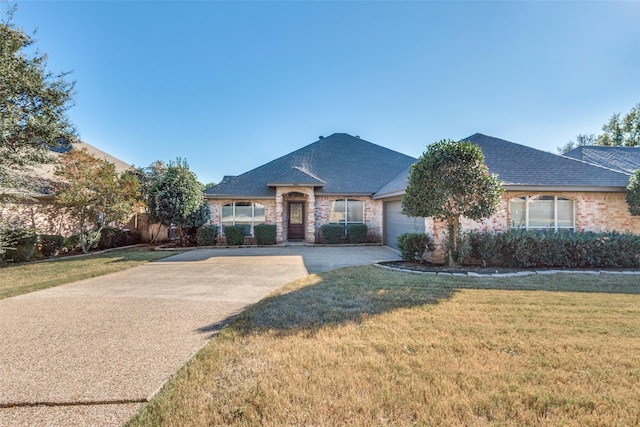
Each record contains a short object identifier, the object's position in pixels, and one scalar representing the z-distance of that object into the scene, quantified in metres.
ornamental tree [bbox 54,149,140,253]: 11.95
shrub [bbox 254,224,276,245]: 14.52
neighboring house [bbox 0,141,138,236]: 11.21
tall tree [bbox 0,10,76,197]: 7.90
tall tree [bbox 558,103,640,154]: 28.08
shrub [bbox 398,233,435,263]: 9.15
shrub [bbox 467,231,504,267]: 8.42
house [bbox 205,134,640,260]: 9.82
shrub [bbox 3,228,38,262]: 10.10
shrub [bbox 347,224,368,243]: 15.10
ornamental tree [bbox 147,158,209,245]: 13.07
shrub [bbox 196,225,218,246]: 14.23
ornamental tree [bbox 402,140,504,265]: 7.76
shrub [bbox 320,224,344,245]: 14.88
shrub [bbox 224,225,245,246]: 14.41
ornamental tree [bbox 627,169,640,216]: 9.15
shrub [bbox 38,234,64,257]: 11.34
